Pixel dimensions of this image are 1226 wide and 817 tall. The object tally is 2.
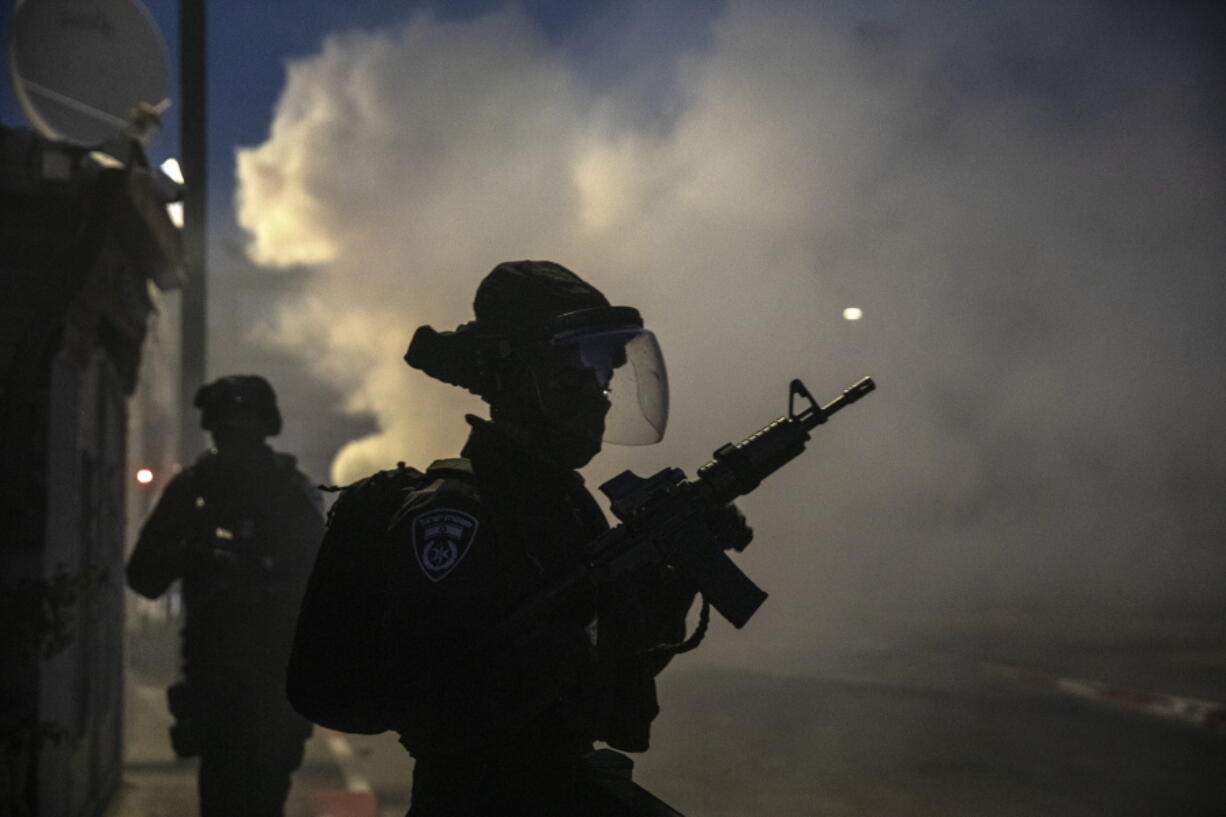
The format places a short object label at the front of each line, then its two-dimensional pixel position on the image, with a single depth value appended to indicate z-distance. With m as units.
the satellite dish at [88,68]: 5.84
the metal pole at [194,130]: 8.97
